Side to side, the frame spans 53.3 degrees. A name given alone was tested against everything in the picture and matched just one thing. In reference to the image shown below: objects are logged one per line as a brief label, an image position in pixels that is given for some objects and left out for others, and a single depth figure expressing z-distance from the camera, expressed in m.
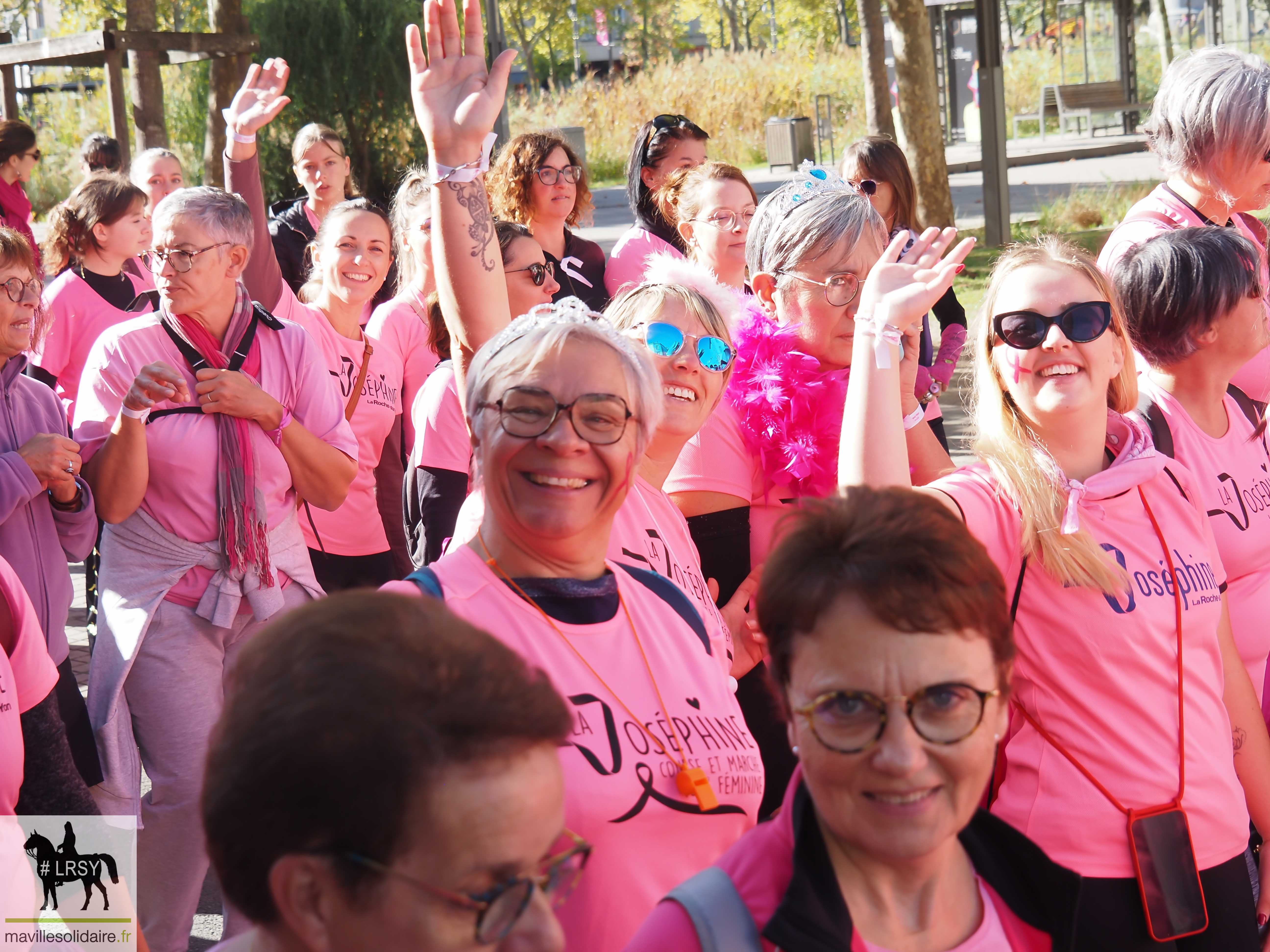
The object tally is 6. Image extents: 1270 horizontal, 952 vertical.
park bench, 24.78
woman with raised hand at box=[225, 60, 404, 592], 4.72
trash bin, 22.52
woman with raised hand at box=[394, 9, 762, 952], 1.95
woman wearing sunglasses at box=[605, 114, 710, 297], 5.57
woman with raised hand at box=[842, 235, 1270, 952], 2.29
